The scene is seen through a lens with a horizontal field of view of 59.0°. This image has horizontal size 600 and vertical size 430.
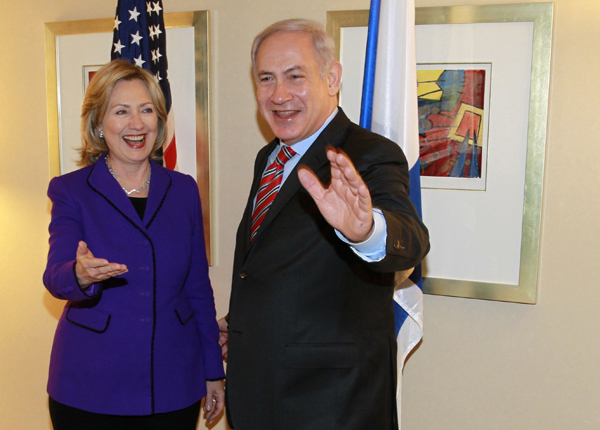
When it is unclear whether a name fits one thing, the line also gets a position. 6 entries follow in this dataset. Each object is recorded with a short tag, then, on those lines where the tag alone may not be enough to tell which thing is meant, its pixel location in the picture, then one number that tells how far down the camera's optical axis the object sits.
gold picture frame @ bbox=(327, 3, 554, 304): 2.01
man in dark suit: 1.48
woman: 1.77
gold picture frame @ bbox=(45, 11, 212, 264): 2.49
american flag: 2.32
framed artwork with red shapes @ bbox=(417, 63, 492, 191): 2.11
